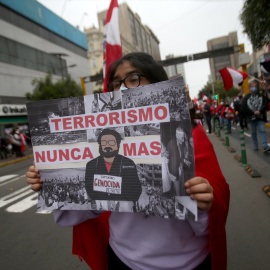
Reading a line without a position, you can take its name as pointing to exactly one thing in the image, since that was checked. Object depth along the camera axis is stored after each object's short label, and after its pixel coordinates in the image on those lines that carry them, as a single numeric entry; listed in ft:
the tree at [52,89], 62.49
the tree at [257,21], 19.85
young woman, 3.11
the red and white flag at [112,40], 12.95
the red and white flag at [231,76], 26.08
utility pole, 33.85
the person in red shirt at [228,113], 33.75
